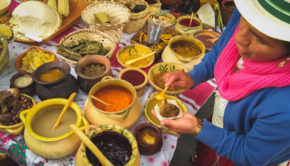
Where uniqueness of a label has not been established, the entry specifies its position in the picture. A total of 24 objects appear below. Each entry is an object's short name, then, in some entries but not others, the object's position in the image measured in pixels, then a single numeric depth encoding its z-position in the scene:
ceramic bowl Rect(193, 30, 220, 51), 2.00
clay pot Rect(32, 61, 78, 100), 1.23
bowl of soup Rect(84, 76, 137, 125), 1.15
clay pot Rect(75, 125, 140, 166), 0.90
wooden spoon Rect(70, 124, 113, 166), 0.85
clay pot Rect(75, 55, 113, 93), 1.33
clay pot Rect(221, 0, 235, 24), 2.37
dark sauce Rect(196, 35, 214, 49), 1.97
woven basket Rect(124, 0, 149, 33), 2.01
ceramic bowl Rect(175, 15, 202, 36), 2.10
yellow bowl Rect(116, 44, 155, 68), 1.69
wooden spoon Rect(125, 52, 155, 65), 1.65
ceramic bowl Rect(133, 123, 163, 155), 1.13
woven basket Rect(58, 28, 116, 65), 1.74
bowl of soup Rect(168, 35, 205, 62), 1.78
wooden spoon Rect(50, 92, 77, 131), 1.10
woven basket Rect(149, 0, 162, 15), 2.27
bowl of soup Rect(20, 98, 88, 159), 1.03
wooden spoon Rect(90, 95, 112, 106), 1.15
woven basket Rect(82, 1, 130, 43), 1.79
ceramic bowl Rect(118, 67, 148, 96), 1.45
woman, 0.74
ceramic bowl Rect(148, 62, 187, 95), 1.51
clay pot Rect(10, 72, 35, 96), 1.32
